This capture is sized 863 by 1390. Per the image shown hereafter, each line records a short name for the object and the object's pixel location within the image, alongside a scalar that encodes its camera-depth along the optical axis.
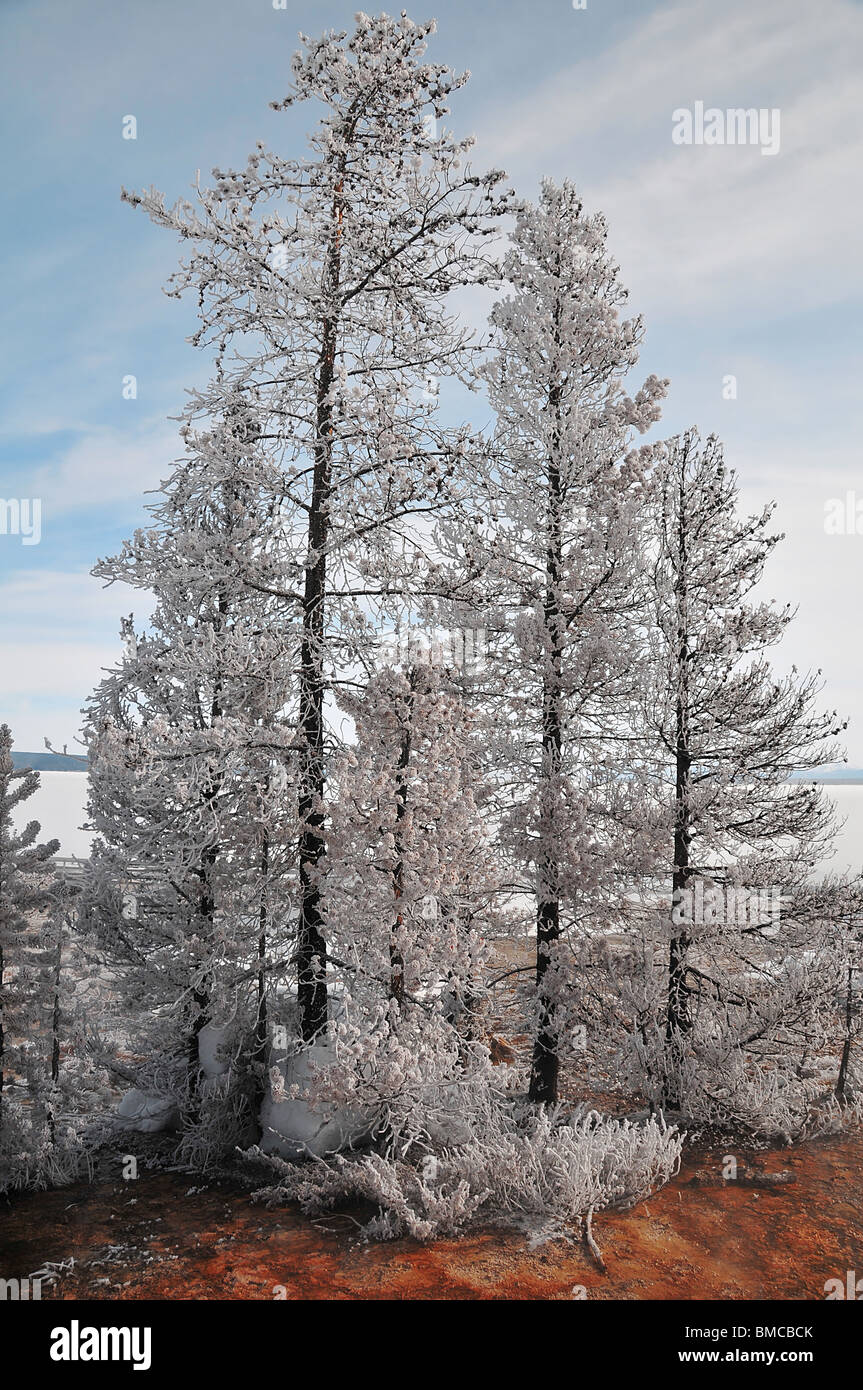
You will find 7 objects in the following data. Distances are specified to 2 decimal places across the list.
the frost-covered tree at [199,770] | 8.78
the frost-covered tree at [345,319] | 9.27
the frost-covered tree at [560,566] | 9.81
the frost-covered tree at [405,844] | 7.80
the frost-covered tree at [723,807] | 10.69
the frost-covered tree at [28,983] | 9.57
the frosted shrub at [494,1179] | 7.11
